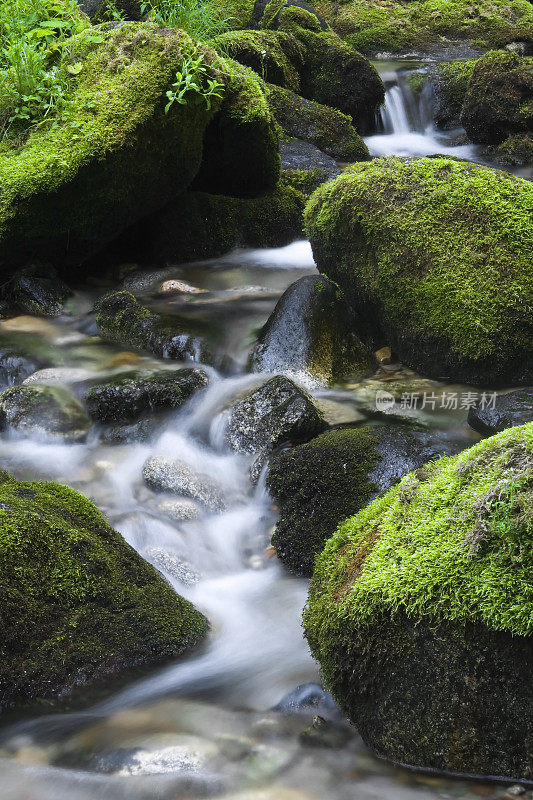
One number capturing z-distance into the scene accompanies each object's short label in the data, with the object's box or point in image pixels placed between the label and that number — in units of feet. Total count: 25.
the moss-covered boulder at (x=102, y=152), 21.16
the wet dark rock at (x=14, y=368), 19.57
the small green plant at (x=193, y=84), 21.75
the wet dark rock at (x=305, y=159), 32.32
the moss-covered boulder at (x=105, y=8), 42.78
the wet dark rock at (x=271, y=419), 16.08
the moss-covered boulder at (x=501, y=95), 38.70
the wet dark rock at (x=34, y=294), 22.91
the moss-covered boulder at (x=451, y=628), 7.57
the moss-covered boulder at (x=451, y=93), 45.39
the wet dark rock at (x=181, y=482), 15.12
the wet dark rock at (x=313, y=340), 18.74
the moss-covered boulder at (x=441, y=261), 16.53
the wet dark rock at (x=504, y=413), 14.71
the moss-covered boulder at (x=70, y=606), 9.62
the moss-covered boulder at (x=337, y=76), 42.32
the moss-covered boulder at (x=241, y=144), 25.34
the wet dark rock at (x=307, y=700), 9.36
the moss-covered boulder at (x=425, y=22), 59.47
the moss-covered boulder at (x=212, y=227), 25.95
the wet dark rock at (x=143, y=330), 20.16
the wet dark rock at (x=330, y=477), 13.58
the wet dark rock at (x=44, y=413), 17.04
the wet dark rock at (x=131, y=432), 16.96
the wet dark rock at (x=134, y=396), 17.52
